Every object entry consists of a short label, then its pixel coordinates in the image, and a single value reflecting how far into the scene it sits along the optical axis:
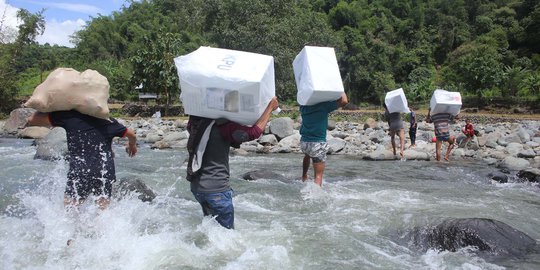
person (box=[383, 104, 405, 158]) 12.35
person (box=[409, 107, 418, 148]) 14.95
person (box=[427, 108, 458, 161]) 11.66
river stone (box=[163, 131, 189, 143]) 15.77
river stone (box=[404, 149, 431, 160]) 12.56
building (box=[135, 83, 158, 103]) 41.84
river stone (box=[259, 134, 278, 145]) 15.44
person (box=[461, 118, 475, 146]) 14.99
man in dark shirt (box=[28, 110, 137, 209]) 3.80
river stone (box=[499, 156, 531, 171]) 11.20
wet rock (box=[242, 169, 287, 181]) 8.23
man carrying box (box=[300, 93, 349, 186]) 6.82
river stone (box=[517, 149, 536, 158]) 13.33
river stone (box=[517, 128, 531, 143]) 16.34
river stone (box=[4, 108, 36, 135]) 20.42
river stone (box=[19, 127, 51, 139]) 18.49
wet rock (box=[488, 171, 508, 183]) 9.21
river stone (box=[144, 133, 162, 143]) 17.61
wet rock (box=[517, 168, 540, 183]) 9.22
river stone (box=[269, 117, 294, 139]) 16.38
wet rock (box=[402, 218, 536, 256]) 4.50
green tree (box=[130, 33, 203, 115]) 31.88
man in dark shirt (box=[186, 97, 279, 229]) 3.96
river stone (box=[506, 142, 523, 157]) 13.96
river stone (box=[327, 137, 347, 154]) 14.41
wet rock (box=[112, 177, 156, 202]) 5.97
